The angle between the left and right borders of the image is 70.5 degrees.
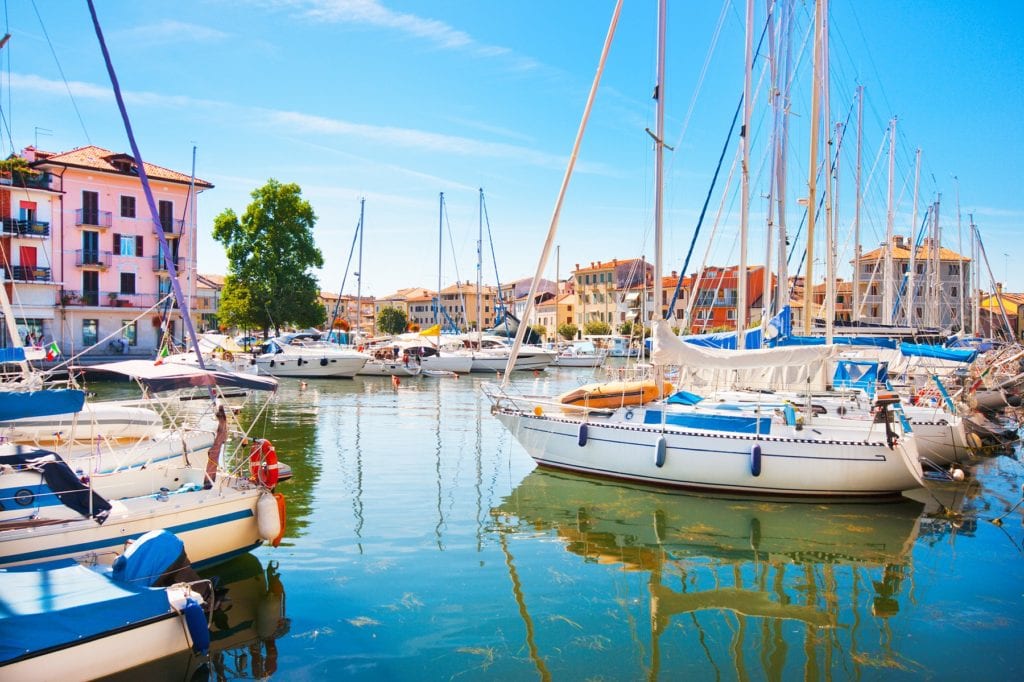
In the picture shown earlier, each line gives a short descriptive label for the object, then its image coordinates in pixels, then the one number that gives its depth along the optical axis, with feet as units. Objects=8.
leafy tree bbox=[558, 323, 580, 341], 329.52
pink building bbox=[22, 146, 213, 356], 159.43
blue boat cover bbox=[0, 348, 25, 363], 46.42
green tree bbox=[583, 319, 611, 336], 309.63
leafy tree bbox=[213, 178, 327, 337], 191.62
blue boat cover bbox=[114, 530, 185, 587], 27.40
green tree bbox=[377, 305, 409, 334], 387.34
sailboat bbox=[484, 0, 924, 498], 49.67
